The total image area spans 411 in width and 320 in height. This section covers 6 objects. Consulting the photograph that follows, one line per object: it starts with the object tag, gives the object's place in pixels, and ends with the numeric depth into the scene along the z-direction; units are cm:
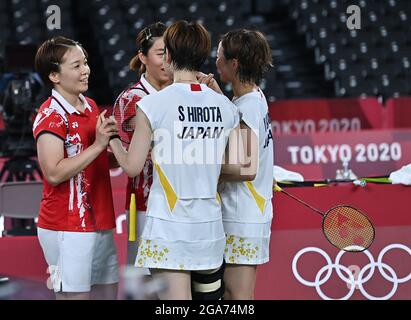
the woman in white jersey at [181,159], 596
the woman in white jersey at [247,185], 661
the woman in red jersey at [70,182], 642
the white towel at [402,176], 917
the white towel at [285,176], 965
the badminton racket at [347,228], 737
